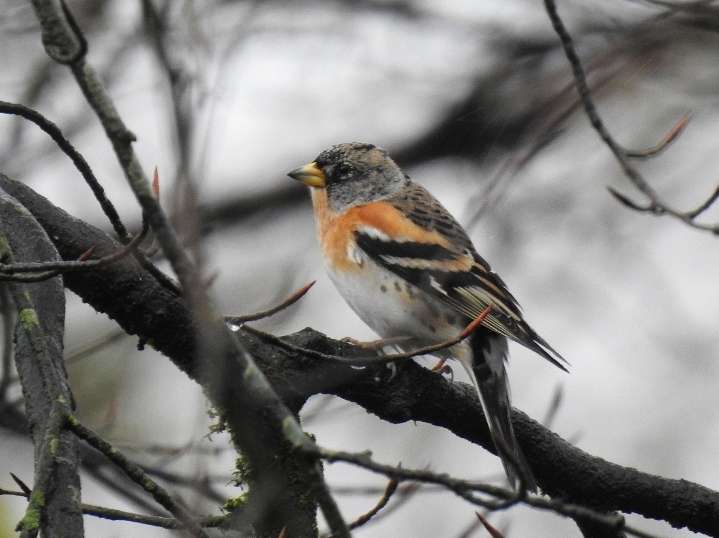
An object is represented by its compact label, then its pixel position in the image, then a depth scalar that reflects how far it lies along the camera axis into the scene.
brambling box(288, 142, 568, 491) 9.39
